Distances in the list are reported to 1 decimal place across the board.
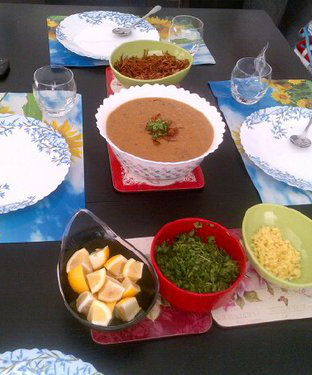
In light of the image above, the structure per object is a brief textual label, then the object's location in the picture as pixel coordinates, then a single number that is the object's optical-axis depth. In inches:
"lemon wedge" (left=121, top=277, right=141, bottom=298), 24.8
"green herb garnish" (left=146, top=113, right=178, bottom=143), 34.4
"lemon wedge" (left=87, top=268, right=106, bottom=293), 24.9
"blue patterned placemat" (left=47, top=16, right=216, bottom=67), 48.9
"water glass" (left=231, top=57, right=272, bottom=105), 45.7
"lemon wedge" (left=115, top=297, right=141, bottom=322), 23.9
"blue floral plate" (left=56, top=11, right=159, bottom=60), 50.3
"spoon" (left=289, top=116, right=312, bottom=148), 40.6
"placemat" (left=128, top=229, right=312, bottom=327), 27.2
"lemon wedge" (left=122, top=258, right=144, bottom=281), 25.8
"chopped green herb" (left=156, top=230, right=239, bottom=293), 26.3
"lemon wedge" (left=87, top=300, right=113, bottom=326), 23.5
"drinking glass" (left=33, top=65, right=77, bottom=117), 40.5
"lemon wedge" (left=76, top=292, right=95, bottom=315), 24.1
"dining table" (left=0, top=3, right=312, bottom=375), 25.0
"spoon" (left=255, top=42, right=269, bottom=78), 47.5
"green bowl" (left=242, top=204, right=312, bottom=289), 29.3
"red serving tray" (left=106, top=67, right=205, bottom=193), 34.8
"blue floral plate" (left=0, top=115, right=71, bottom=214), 32.2
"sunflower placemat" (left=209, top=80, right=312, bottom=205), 36.3
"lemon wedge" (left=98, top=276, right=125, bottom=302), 24.4
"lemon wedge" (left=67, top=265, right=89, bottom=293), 24.9
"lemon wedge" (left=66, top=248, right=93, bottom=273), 25.9
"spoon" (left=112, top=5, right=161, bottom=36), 53.2
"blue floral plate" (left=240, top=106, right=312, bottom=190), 37.2
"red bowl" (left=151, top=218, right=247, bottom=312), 24.8
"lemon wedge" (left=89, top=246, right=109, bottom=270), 26.5
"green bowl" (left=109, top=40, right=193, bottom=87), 41.8
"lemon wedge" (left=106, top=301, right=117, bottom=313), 24.1
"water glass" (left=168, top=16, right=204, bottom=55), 51.5
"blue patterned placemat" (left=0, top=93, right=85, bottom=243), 30.6
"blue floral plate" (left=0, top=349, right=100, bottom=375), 21.0
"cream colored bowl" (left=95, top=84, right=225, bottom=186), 31.4
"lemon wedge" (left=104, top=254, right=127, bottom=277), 26.2
